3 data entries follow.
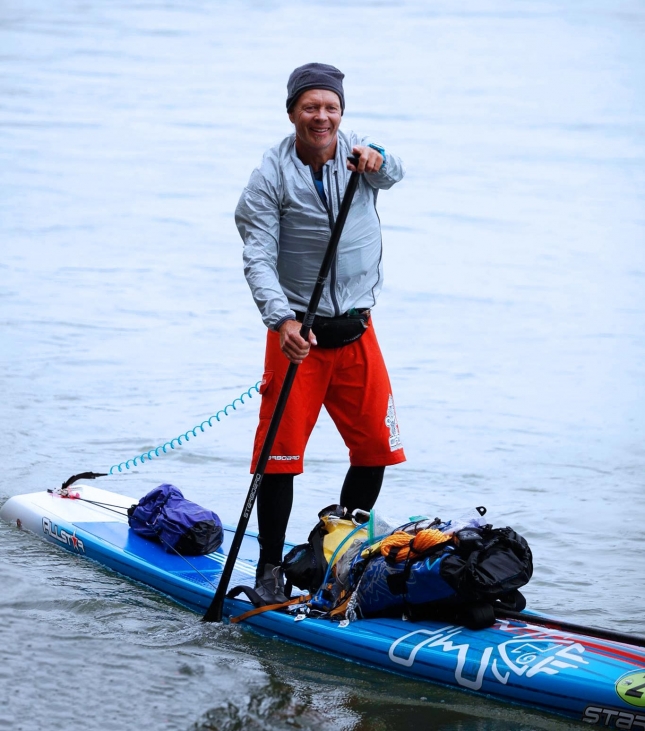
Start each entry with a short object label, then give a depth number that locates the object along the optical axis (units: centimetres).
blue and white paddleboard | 782
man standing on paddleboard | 887
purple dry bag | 1102
